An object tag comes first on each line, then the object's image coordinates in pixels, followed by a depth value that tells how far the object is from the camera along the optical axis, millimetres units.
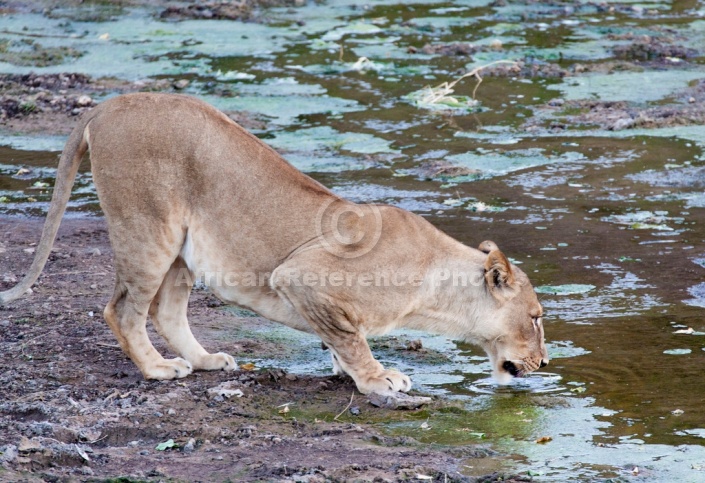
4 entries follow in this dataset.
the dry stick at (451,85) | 26437
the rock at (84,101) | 25714
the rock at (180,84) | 27172
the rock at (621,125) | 24141
